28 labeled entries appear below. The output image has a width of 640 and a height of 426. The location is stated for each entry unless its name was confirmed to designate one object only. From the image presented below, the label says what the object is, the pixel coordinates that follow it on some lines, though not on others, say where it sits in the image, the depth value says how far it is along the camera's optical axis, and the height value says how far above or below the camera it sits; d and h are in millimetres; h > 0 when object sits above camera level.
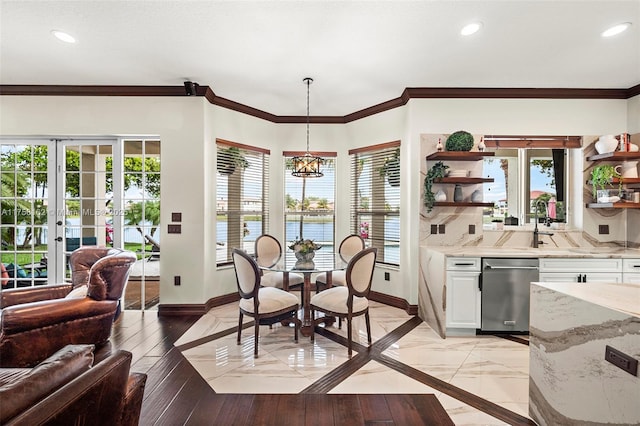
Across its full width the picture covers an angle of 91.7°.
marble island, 1391 -739
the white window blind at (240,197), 4383 +263
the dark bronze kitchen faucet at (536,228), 3801 -185
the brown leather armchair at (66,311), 2492 -820
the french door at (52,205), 4008 +127
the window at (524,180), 4008 +427
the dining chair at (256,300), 2832 -829
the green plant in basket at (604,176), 3683 +435
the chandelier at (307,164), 3713 +596
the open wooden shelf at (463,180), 3729 +400
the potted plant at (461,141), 3754 +874
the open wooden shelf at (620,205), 3605 +87
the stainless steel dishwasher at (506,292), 3248 -831
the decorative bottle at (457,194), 3850 +239
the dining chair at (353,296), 2860 -802
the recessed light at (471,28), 2588 +1575
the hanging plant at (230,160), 4348 +785
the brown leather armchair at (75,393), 953 -604
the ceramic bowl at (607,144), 3721 +832
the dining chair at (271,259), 3682 -573
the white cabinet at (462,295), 3297 -871
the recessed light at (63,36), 2760 +1624
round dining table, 3063 -544
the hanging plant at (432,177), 3828 +445
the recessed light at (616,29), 2600 +1571
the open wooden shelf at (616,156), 3611 +670
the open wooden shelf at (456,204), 3769 +112
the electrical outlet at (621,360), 1336 -661
